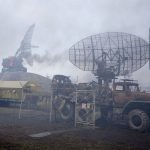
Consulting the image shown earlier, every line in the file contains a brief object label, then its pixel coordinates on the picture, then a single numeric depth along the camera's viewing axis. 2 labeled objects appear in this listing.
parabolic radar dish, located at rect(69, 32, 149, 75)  26.38
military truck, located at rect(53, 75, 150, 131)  18.59
